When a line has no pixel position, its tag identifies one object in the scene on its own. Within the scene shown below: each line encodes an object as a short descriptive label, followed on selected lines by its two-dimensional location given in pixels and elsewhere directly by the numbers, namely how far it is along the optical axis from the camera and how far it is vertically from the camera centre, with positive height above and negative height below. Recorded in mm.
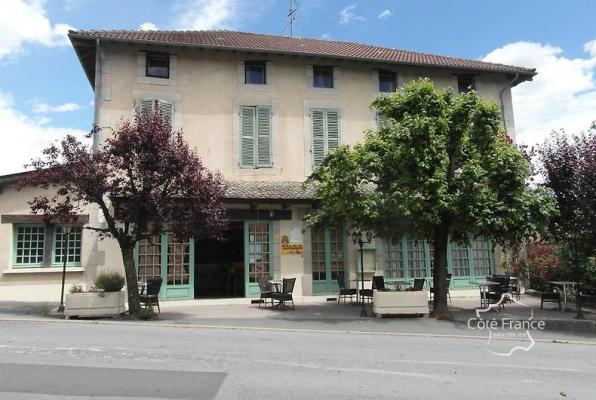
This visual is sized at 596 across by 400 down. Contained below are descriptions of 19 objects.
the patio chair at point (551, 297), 12957 -1005
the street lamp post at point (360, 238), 12109 +634
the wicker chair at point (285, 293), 12789 -767
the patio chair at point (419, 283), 13008 -579
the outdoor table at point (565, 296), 12777 -982
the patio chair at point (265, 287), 13219 -620
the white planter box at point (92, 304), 11109 -833
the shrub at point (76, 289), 11286 -485
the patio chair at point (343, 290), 14055 -789
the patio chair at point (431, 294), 13820 -962
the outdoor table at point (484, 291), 13083 -840
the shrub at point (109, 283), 11461 -359
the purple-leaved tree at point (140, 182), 10828 +1916
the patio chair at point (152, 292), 11812 -612
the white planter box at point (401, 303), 11703 -968
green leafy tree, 10781 +1871
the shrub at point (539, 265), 15938 -187
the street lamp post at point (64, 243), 11995 +738
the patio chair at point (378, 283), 13500 -568
